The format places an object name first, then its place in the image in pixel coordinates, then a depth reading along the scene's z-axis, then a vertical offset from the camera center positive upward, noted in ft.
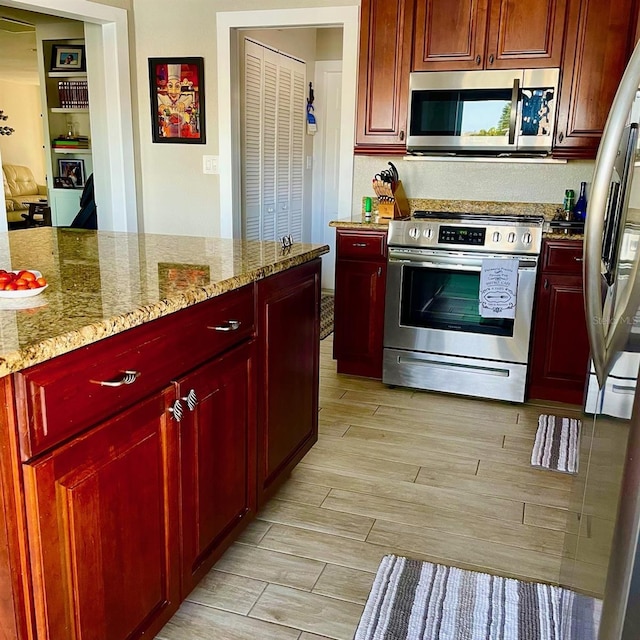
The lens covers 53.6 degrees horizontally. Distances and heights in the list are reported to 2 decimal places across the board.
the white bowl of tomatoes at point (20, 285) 4.42 -0.88
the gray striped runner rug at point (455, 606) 5.65 -4.02
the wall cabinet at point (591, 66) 10.27 +1.70
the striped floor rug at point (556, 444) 8.92 -4.01
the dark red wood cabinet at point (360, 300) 11.58 -2.46
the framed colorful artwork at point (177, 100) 13.87 +1.33
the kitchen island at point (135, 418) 3.58 -1.83
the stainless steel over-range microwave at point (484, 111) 10.88 +0.99
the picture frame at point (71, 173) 17.65 -0.38
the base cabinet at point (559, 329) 10.42 -2.59
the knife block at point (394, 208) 12.13 -0.78
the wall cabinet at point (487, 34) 10.66 +2.27
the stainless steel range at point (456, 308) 10.56 -2.41
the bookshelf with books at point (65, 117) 16.48 +1.14
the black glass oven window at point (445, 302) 10.96 -2.33
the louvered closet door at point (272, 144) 15.88 +0.53
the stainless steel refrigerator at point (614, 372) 2.72 -1.03
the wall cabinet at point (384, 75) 11.39 +1.64
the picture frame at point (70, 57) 16.47 +2.59
